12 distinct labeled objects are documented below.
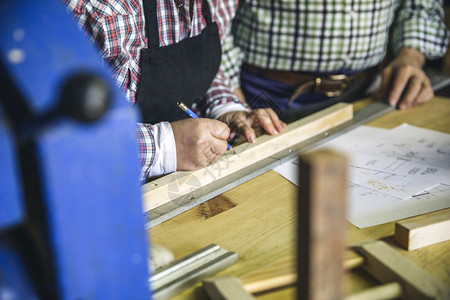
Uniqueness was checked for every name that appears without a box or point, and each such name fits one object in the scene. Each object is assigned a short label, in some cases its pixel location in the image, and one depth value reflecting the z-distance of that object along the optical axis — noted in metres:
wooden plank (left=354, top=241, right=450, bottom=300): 0.72
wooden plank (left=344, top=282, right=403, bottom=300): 0.70
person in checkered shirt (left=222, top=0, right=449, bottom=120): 1.92
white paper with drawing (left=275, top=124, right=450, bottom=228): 1.03
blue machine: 0.54
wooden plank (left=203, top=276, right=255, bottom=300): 0.71
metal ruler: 1.04
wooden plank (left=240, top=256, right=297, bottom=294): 0.75
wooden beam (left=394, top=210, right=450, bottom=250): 0.88
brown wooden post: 0.49
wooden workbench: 0.84
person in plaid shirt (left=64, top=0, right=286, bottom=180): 1.24
